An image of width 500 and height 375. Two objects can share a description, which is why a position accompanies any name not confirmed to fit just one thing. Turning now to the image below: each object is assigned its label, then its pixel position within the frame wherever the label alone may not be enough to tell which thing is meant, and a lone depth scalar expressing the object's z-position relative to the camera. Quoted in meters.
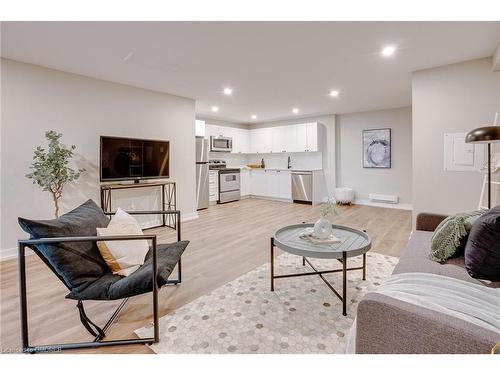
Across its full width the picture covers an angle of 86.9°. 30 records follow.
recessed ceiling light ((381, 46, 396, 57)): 2.92
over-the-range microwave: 7.06
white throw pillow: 1.81
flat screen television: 3.93
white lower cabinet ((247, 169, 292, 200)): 7.31
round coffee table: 1.97
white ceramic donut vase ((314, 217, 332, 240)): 2.31
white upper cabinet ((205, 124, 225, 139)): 7.14
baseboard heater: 6.27
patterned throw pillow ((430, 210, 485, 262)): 1.80
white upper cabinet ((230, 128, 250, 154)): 7.86
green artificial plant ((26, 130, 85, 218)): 3.04
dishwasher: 6.82
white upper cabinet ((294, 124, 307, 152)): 7.09
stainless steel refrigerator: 5.93
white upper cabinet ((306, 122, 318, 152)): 6.88
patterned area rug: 1.62
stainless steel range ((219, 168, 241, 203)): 7.11
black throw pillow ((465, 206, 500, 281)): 1.45
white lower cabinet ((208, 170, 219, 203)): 6.88
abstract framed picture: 6.34
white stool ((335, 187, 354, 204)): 6.69
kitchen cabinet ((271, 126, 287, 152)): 7.51
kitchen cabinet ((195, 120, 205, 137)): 6.17
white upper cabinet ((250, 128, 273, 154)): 7.83
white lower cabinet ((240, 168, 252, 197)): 7.88
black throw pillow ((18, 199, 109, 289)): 1.55
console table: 3.93
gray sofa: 0.91
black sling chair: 1.53
